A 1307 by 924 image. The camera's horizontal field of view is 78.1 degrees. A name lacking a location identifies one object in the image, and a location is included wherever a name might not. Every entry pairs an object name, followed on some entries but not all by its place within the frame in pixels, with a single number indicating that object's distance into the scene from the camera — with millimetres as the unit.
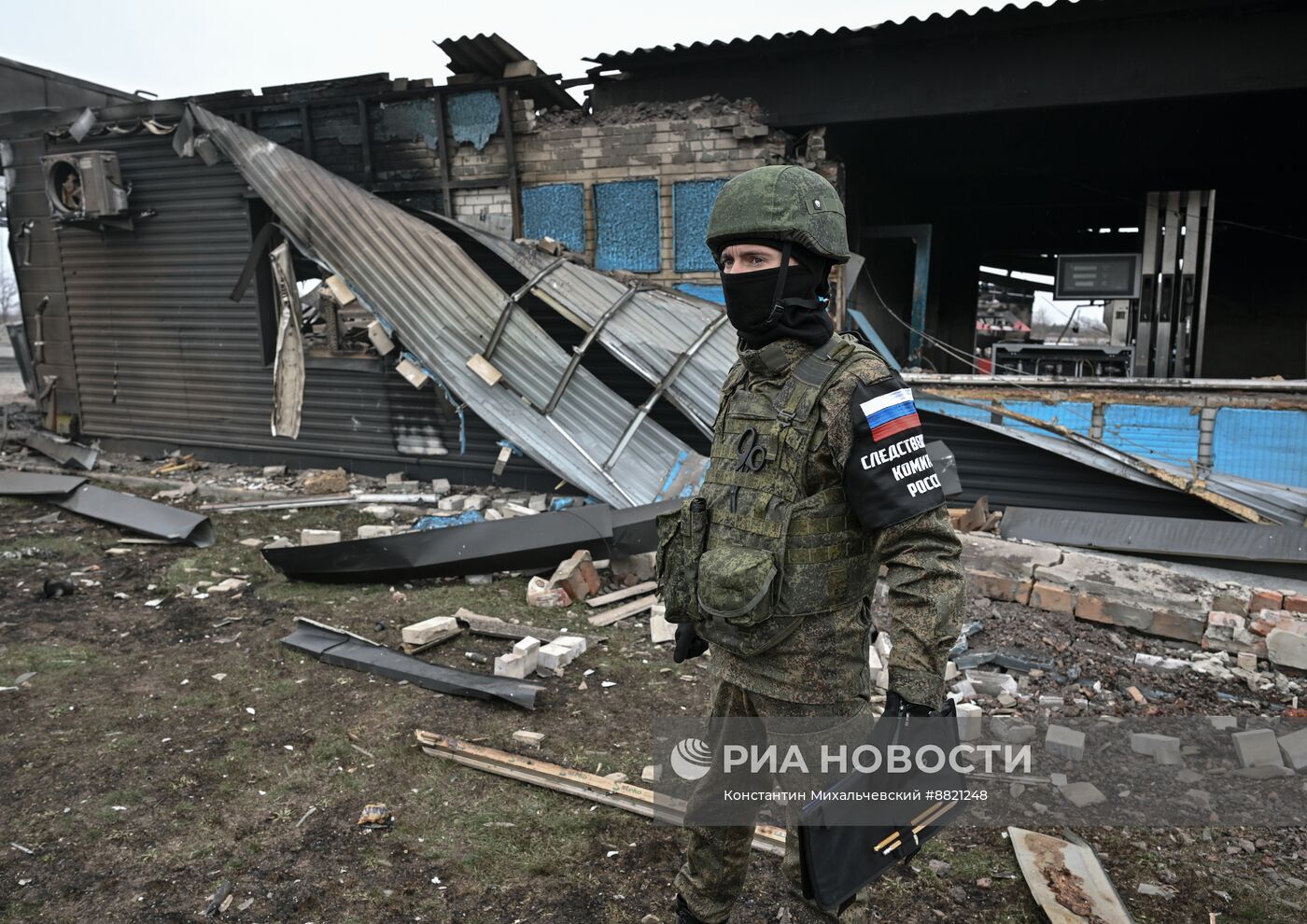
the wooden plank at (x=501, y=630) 4695
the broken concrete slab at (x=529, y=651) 4250
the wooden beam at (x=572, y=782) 3008
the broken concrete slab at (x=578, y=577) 5309
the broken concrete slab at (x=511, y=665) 4164
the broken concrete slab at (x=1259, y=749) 3287
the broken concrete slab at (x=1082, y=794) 3146
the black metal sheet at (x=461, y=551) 5488
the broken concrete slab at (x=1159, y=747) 3402
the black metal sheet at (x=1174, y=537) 5078
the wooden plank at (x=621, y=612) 4973
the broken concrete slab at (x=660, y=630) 4648
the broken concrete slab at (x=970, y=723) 3600
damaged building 6414
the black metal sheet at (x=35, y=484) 7617
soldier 1817
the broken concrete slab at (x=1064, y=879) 2498
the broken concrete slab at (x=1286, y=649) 4105
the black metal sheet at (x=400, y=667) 3918
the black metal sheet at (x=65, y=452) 9440
